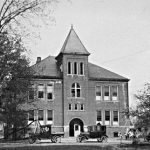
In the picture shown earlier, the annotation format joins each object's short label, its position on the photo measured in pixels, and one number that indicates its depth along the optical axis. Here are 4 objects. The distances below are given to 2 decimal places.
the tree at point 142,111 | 26.55
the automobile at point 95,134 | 37.16
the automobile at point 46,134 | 36.16
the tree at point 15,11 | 16.91
